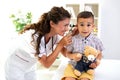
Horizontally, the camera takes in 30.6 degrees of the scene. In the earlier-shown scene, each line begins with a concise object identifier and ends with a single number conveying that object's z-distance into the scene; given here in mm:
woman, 1518
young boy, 1569
